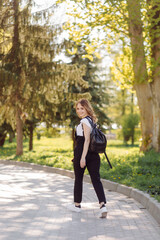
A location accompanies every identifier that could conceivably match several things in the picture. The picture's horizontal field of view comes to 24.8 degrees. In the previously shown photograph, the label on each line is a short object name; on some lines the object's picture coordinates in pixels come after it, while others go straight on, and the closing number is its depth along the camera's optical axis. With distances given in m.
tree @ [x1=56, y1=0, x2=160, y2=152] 15.55
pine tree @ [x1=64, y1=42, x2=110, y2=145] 23.00
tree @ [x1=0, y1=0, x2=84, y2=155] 17.47
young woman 5.95
